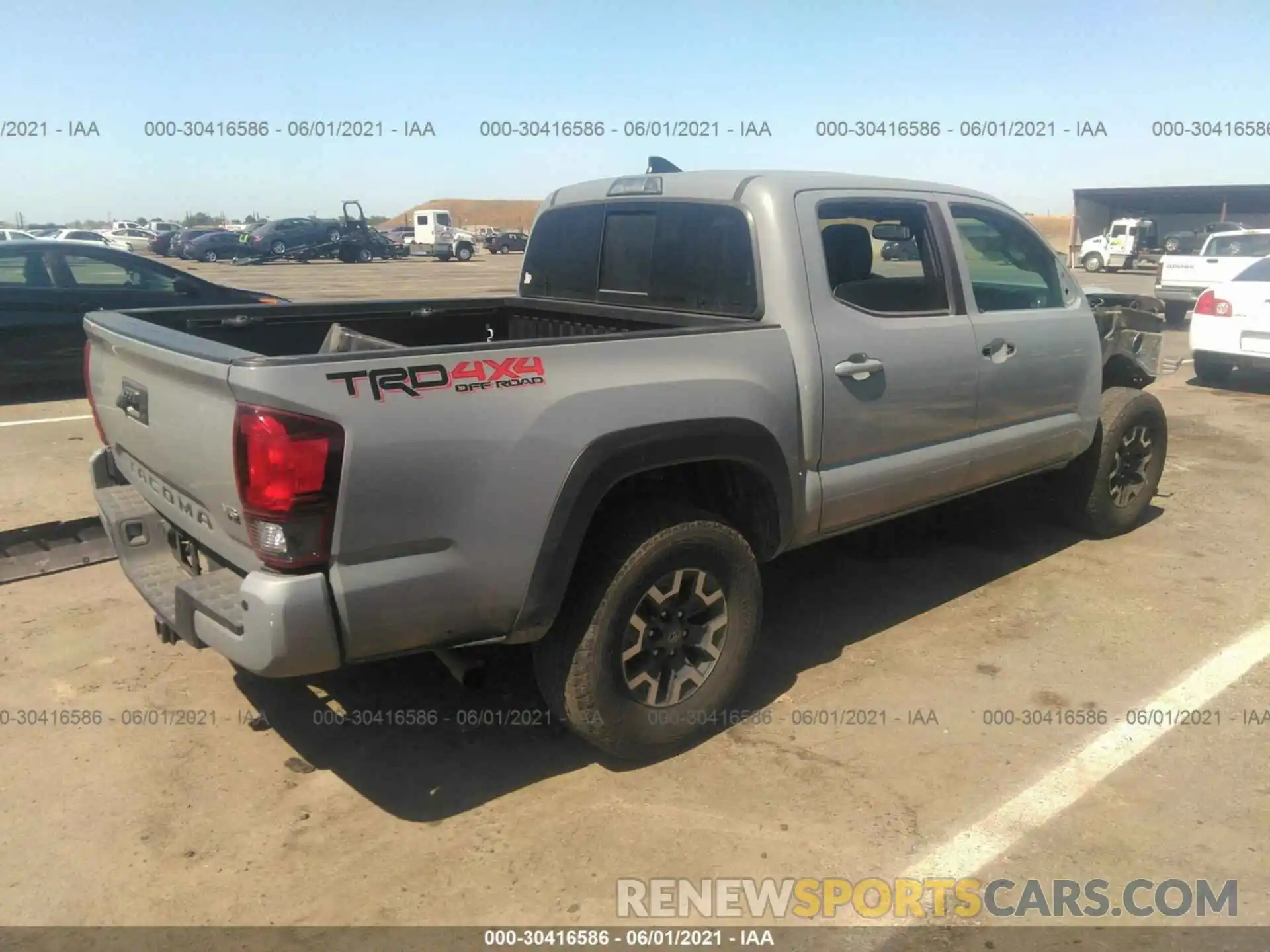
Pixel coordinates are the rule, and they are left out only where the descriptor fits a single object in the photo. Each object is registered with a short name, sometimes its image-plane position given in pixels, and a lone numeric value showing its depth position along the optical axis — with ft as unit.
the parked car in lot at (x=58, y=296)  29.25
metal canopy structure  133.18
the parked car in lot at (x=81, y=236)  103.99
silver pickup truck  8.77
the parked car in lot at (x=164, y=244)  126.62
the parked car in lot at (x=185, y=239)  117.19
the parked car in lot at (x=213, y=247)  114.83
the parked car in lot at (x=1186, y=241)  100.68
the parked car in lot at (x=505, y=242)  157.99
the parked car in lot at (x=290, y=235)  114.21
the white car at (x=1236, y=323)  33.83
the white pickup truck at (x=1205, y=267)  55.16
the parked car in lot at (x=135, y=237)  153.79
